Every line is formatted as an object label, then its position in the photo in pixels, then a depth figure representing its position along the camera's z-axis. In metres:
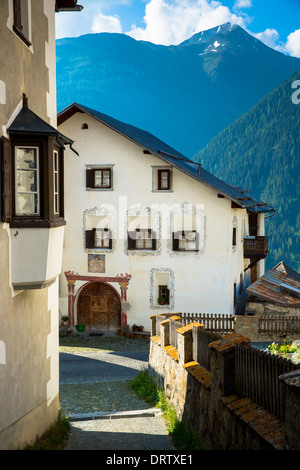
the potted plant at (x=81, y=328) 25.89
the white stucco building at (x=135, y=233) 24.34
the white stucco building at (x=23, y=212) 6.80
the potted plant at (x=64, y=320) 26.04
